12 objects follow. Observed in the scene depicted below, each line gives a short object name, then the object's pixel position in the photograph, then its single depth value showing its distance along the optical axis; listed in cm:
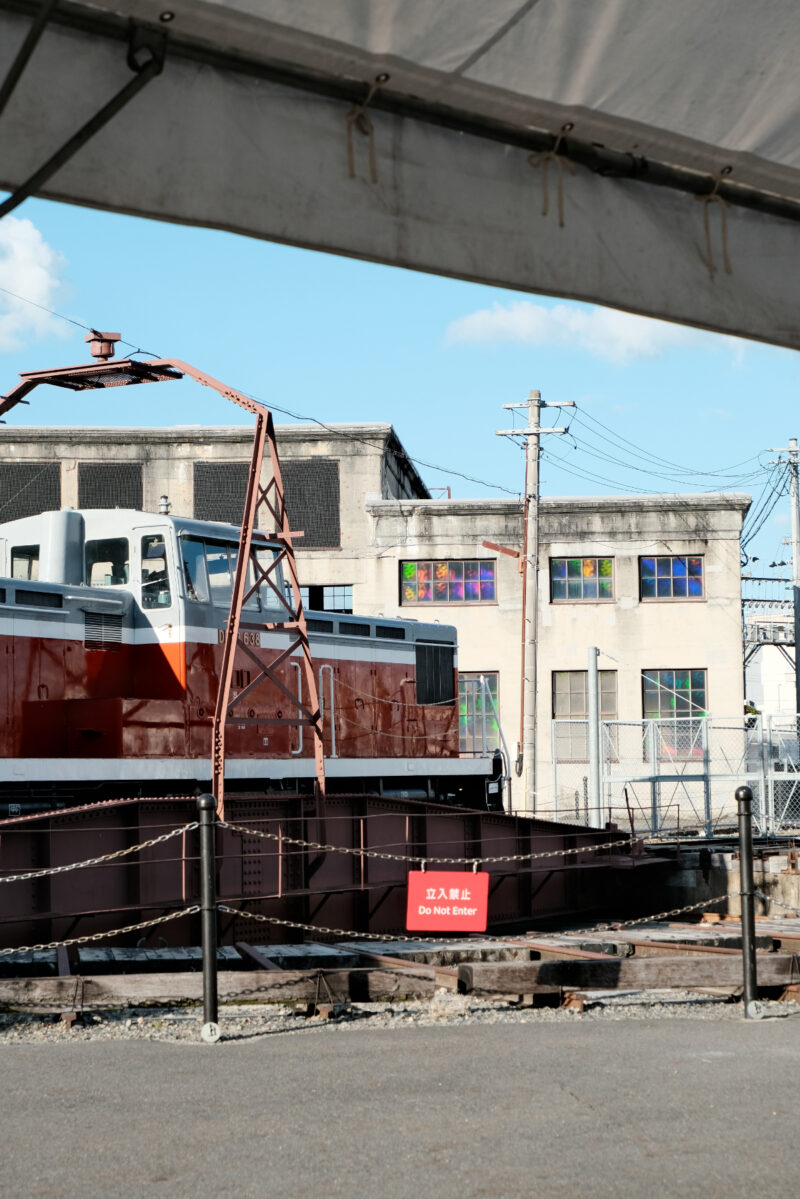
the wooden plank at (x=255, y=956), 973
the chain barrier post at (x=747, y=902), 745
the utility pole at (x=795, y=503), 4200
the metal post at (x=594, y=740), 2086
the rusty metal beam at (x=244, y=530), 1216
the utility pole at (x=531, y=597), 2550
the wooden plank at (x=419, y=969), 876
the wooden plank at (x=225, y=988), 815
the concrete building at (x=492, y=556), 3316
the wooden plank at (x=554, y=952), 1041
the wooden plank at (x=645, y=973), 838
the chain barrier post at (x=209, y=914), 701
